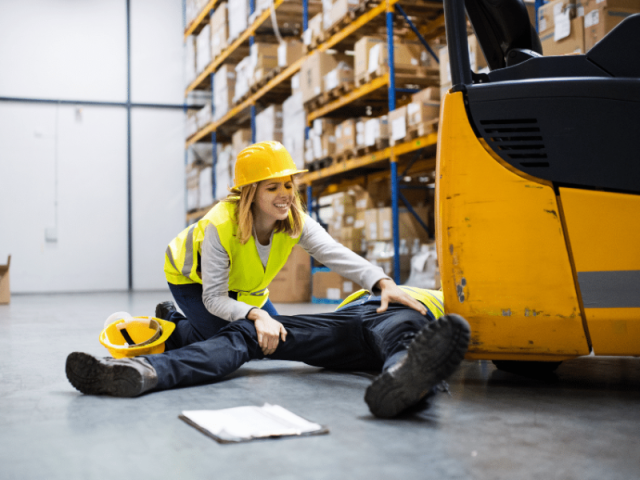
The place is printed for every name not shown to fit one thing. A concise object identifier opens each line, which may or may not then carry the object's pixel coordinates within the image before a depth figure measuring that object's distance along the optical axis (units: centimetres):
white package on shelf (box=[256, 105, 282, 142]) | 903
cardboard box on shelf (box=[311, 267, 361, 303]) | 751
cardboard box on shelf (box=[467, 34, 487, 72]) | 508
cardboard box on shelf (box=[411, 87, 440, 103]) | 577
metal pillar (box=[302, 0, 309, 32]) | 820
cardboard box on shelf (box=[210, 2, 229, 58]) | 1069
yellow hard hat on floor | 309
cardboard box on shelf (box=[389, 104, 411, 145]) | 611
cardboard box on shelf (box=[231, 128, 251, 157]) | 1030
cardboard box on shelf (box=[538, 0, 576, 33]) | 428
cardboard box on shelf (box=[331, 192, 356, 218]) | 770
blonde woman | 274
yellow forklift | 202
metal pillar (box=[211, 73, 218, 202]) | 1191
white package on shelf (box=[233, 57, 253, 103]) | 973
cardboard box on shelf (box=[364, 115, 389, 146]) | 655
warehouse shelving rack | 638
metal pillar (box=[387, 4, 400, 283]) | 635
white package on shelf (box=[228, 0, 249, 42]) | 982
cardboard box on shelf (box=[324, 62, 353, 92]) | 718
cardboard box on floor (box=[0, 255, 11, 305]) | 894
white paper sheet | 171
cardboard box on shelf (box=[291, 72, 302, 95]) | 824
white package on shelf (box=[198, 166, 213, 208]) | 1197
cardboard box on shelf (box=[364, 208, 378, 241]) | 692
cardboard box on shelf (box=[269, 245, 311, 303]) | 820
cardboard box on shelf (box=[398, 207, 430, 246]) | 688
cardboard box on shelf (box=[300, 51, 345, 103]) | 752
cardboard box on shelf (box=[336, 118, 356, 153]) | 716
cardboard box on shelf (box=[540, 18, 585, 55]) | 420
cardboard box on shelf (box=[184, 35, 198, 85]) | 1305
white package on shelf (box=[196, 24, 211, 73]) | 1178
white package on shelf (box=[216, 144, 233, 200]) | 1080
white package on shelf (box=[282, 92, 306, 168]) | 821
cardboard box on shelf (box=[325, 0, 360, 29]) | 691
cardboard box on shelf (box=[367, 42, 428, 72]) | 650
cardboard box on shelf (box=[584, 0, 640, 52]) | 405
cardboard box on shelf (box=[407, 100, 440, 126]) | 582
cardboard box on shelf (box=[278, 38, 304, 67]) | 856
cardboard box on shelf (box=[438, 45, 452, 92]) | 549
